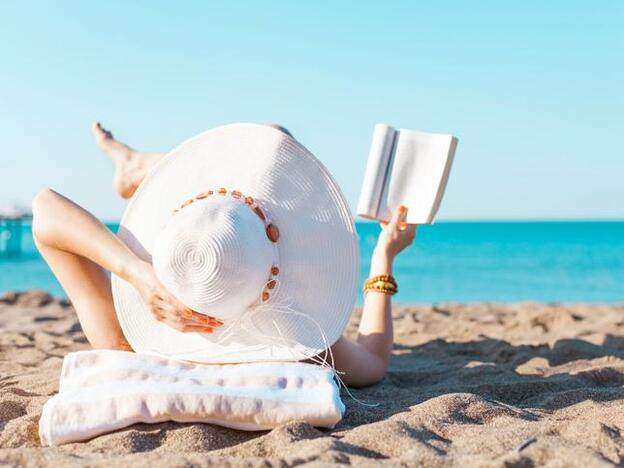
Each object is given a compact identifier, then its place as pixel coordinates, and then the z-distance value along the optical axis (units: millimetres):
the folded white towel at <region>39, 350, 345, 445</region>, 2033
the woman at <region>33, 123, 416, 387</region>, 2344
